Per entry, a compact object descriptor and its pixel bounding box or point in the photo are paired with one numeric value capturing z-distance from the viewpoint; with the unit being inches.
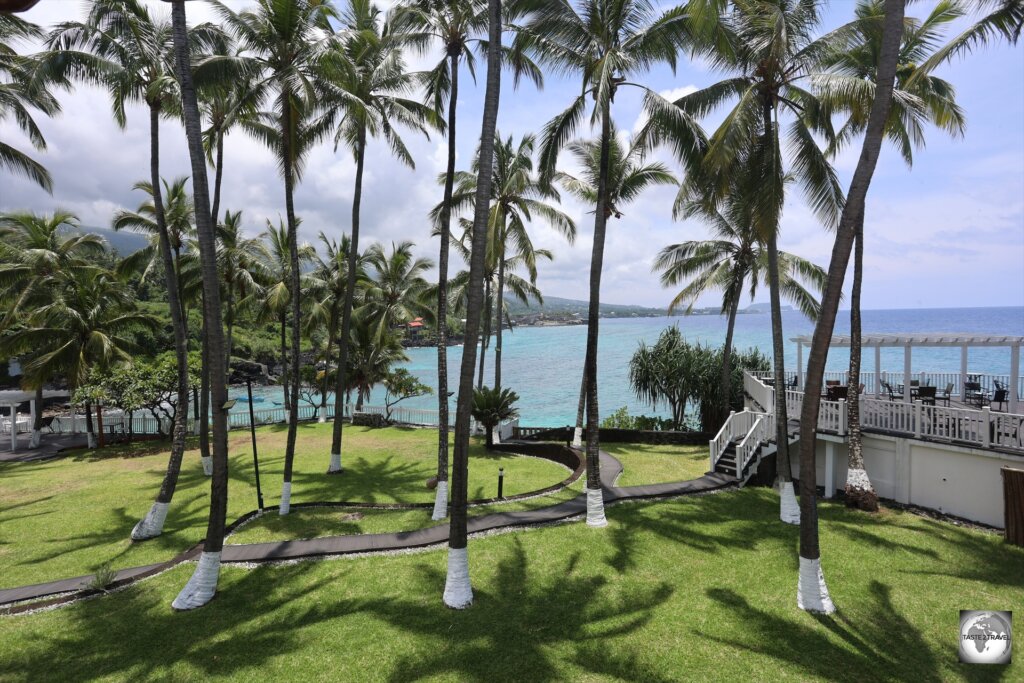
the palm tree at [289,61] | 422.9
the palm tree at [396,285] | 1078.4
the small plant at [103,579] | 308.0
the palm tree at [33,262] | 789.9
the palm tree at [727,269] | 782.5
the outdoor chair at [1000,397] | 553.8
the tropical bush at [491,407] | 724.7
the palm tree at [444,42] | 438.9
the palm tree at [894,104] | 400.7
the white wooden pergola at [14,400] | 823.3
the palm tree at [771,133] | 382.3
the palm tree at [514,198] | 701.9
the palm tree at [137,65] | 431.5
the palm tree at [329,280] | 1072.8
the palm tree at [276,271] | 1014.4
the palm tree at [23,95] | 500.6
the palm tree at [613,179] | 725.3
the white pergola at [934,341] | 538.0
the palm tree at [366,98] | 454.3
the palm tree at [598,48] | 398.6
